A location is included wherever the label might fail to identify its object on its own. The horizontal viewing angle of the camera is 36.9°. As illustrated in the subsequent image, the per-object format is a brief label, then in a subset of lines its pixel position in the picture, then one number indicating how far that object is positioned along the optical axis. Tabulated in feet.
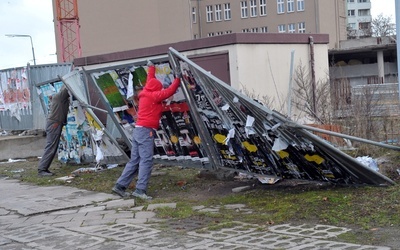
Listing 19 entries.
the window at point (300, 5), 237.04
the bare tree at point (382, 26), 249.38
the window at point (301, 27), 236.02
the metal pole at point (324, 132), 23.33
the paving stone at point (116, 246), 20.52
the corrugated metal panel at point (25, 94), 57.67
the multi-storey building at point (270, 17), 228.84
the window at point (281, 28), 248.52
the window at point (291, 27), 241.14
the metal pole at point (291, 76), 43.88
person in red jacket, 28.86
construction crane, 143.59
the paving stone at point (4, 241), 22.50
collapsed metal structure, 24.64
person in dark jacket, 39.83
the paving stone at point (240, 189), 29.03
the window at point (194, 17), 269.23
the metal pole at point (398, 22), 26.99
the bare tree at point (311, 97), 36.99
